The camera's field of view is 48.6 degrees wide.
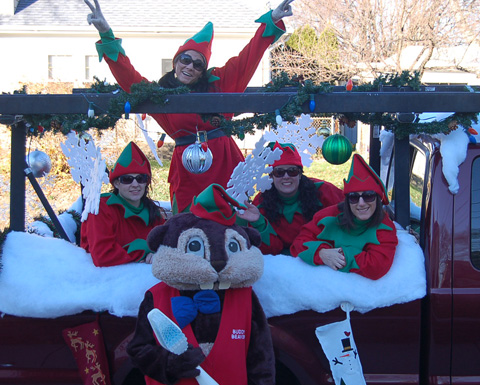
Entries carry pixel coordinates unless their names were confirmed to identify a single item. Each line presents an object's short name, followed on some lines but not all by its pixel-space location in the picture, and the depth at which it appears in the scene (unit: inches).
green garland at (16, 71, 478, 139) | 96.6
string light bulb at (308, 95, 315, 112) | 97.7
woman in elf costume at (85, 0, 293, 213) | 122.4
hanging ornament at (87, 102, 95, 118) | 97.0
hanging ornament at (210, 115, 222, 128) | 108.3
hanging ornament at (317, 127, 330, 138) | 129.6
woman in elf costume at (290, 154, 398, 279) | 98.5
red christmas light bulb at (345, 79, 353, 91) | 129.3
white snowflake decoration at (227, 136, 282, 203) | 107.4
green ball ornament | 115.6
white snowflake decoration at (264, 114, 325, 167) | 122.6
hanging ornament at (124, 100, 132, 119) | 96.3
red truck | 96.0
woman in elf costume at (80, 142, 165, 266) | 107.1
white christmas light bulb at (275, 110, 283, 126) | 97.1
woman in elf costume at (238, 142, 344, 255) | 125.0
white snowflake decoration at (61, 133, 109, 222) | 98.5
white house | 637.9
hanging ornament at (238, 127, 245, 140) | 105.3
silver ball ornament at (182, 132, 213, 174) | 109.0
